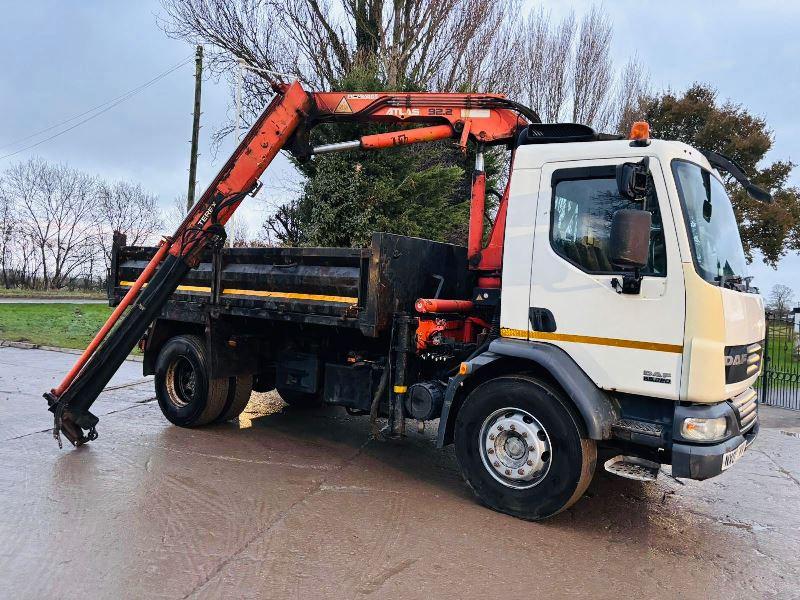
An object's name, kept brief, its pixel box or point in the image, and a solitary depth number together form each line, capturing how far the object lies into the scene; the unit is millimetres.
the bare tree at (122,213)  48625
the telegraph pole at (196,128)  21197
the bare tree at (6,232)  43469
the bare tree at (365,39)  16031
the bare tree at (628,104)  21188
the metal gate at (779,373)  10367
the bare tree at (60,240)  45062
